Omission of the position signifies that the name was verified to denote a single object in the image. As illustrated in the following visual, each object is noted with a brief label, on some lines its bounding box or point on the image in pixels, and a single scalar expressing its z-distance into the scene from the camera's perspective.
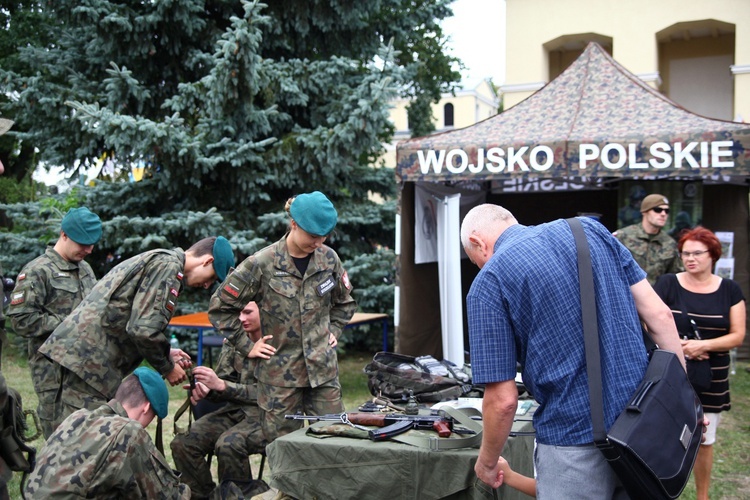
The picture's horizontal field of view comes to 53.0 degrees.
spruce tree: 8.78
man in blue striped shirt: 2.32
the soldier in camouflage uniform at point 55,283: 4.71
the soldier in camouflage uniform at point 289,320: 3.97
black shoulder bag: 2.19
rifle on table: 3.12
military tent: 6.44
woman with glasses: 4.30
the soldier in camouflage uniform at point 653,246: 6.66
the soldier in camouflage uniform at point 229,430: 3.98
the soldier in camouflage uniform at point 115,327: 3.56
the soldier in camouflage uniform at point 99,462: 2.60
